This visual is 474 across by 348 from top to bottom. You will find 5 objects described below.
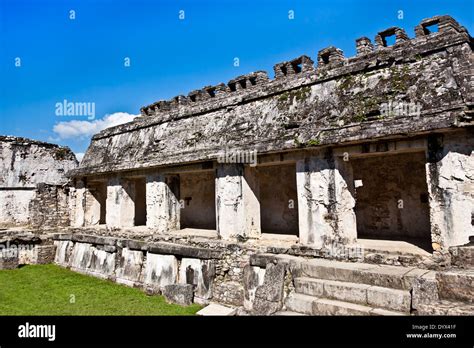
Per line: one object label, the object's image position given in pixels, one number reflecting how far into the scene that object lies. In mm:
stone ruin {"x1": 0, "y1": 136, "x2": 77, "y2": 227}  17578
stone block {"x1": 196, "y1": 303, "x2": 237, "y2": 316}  6991
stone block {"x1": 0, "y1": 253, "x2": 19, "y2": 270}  11617
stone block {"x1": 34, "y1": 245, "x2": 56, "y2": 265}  12844
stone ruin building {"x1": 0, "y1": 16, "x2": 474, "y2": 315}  5277
